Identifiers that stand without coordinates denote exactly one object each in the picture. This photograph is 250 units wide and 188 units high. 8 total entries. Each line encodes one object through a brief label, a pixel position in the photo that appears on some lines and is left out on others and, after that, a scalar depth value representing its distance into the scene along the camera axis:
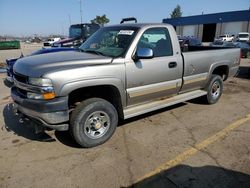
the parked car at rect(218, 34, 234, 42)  31.72
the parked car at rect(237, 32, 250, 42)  29.73
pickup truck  2.69
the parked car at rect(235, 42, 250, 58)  14.05
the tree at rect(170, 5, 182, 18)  87.09
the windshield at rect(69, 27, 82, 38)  11.06
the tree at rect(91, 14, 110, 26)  41.97
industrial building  36.65
